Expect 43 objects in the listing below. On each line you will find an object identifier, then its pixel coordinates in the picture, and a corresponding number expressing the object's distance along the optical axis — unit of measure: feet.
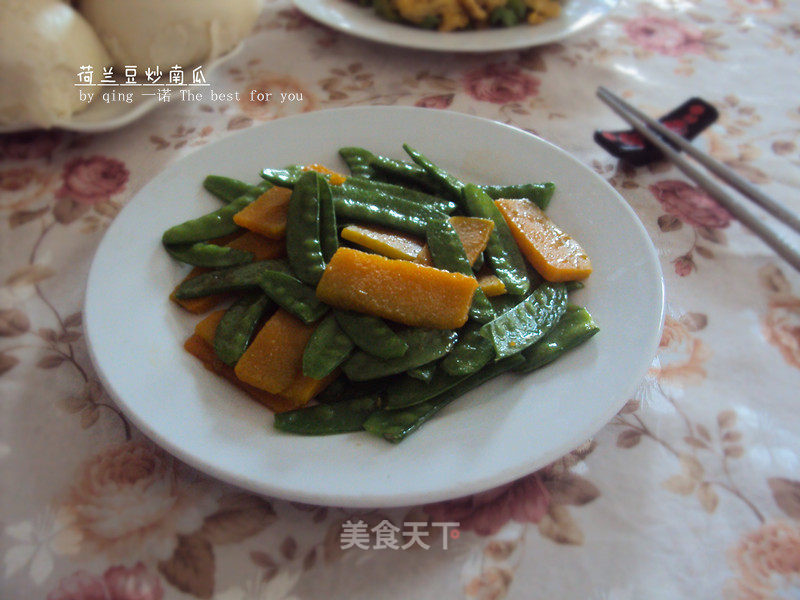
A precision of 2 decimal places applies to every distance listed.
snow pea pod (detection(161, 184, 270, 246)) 0.89
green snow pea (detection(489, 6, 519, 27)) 1.30
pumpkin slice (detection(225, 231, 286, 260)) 0.89
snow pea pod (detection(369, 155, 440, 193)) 0.97
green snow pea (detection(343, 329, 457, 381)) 0.77
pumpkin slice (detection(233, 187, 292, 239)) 0.88
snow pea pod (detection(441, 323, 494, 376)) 0.76
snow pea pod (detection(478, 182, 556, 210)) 0.94
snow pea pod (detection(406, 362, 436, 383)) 0.76
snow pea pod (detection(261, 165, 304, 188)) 0.90
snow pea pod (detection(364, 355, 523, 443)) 0.73
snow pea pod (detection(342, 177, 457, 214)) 0.92
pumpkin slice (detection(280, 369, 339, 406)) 0.77
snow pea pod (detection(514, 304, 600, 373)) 0.78
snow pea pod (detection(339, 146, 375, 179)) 0.99
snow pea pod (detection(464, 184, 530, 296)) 0.86
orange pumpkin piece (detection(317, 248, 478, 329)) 0.78
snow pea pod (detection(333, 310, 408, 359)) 0.77
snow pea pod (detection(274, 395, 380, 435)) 0.74
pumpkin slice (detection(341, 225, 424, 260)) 0.85
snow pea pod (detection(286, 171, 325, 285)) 0.83
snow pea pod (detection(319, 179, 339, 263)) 0.87
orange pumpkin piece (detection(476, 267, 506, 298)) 0.84
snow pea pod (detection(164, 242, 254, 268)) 0.87
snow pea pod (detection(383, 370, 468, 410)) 0.75
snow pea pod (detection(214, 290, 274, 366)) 0.79
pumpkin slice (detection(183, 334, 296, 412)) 0.77
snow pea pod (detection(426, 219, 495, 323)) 0.81
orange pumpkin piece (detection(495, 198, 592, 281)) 0.85
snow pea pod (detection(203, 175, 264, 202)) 0.95
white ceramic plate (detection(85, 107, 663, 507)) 0.69
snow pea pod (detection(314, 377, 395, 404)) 0.79
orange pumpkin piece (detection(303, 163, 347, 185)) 0.94
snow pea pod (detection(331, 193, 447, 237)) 0.89
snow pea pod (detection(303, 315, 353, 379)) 0.76
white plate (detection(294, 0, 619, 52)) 1.27
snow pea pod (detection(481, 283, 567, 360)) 0.77
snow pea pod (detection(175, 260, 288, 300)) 0.84
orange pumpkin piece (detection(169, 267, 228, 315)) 0.85
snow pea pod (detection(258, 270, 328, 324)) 0.81
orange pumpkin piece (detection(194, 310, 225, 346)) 0.81
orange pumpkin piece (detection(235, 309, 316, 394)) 0.77
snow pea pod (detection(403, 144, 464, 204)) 0.94
